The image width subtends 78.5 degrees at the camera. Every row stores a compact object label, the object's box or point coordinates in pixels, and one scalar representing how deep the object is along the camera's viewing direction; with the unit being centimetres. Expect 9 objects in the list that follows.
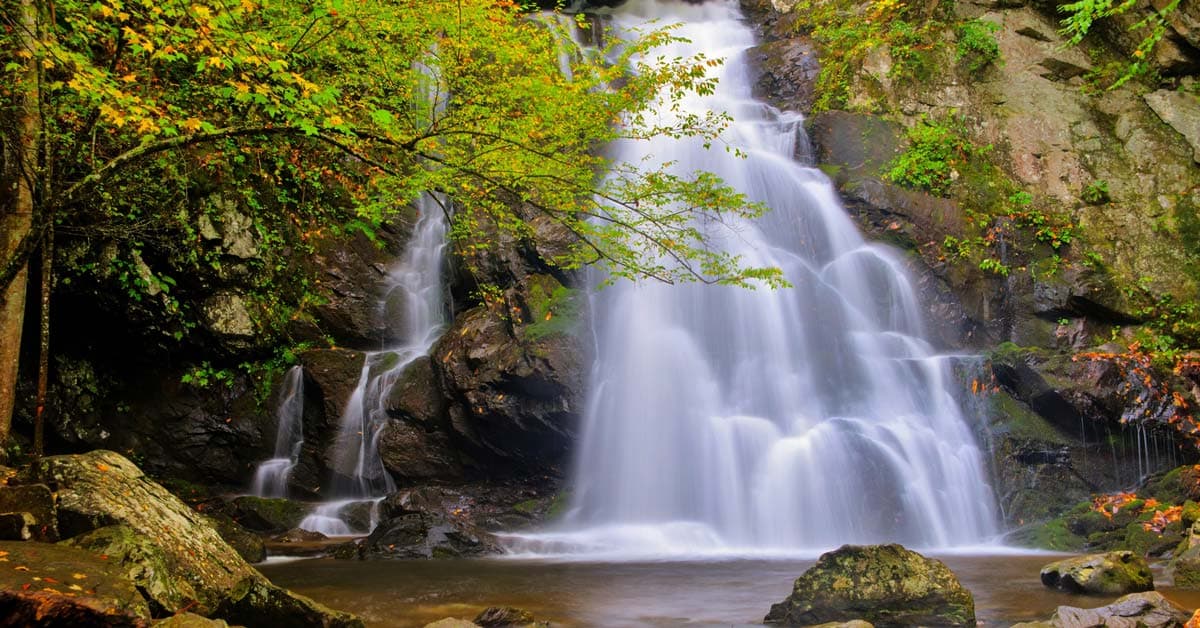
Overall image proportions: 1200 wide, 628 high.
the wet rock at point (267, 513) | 1107
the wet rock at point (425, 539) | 938
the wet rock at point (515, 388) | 1167
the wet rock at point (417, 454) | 1227
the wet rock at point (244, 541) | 874
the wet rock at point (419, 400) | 1236
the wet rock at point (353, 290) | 1370
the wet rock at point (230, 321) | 1223
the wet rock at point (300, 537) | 1030
